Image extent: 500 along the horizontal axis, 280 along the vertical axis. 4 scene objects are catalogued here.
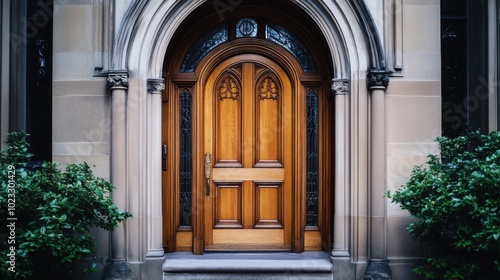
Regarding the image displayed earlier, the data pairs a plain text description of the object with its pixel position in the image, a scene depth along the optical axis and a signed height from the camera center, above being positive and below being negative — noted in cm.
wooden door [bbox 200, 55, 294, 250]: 812 -17
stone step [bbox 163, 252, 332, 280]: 733 -149
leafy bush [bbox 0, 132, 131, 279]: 616 -72
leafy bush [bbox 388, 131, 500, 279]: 617 -67
